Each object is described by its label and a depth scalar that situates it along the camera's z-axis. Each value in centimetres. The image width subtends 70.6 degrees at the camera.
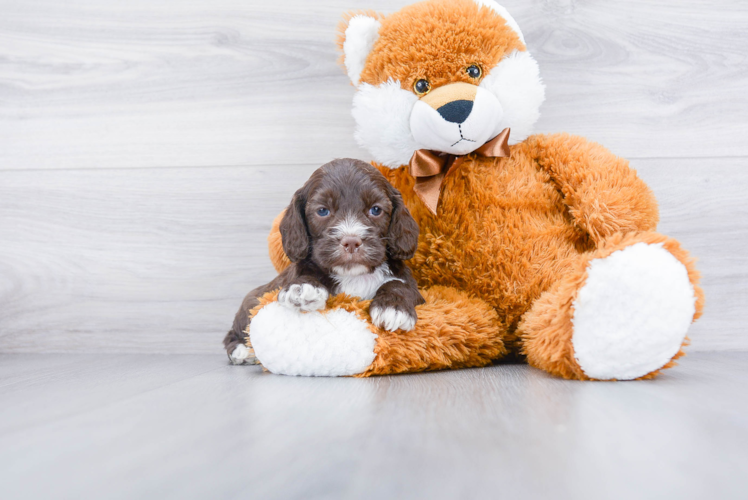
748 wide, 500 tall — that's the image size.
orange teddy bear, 101
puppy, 104
